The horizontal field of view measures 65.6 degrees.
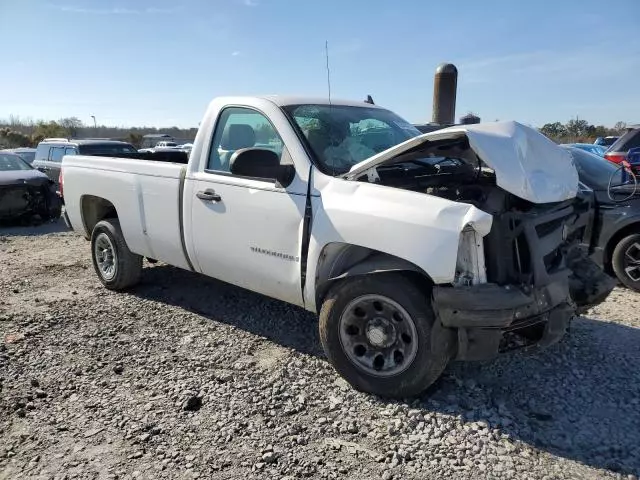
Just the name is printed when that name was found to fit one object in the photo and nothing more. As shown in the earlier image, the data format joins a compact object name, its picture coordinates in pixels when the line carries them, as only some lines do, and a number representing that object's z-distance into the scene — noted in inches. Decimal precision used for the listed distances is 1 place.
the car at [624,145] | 337.4
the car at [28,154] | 689.0
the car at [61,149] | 499.2
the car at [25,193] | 406.0
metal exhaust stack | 410.6
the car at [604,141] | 845.6
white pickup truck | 117.2
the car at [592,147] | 593.6
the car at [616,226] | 214.7
